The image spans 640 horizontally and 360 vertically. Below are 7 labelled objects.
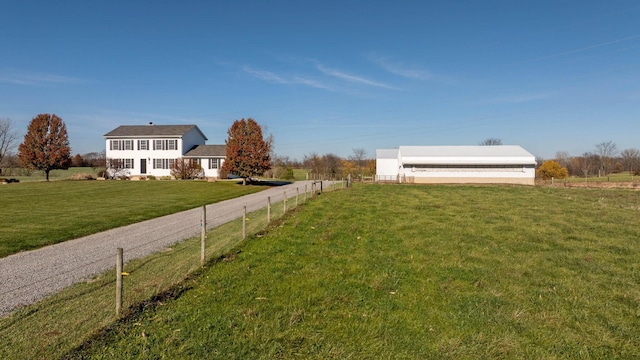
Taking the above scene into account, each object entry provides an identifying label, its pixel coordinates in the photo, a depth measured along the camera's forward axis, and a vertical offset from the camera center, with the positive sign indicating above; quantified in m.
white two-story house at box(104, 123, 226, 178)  45.53 +2.46
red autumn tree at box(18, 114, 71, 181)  38.03 +2.75
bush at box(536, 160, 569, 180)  53.50 +0.24
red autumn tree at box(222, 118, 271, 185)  36.56 +2.19
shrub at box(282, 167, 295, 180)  50.66 -0.35
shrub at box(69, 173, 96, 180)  40.31 -0.70
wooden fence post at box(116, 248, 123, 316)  4.73 -1.51
